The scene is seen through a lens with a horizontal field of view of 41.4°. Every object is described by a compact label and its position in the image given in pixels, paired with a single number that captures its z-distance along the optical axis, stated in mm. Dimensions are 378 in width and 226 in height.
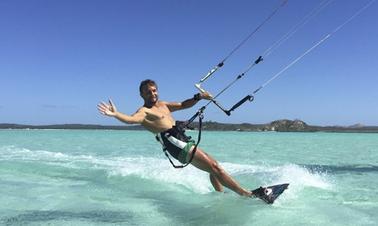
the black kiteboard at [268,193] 8891
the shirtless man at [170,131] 8562
